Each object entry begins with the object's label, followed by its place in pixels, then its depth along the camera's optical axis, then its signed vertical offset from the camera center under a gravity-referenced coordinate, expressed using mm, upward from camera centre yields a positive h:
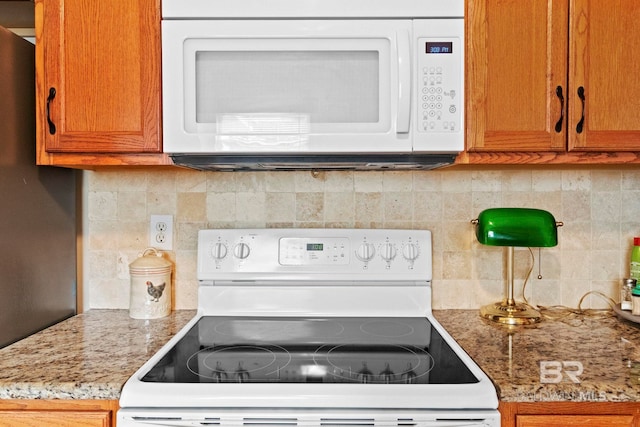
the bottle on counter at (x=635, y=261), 1546 -173
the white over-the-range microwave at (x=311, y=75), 1291 +354
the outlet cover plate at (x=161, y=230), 1660 -80
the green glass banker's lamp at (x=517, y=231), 1443 -72
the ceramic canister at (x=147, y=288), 1533 -259
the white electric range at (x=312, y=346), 1007 -376
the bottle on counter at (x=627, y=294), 1515 -276
